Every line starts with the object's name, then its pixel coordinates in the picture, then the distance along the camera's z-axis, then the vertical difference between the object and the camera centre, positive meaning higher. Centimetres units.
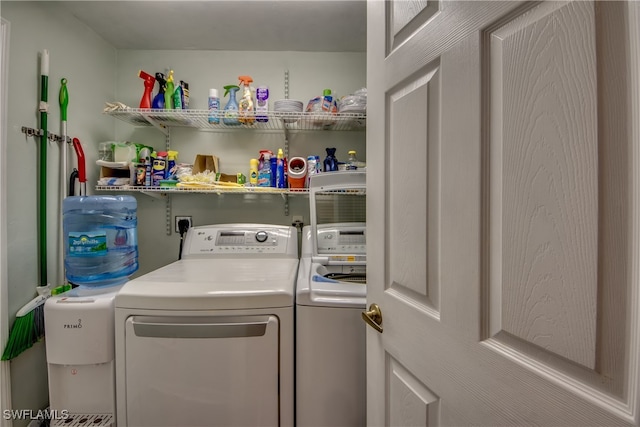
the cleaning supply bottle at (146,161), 192 +35
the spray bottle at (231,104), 191 +73
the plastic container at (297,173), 194 +26
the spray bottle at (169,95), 190 +79
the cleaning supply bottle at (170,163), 198 +34
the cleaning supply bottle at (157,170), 193 +28
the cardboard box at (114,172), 192 +27
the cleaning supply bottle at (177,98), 192 +77
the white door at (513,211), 34 +0
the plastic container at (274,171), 196 +28
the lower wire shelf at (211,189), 185 +15
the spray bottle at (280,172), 195 +27
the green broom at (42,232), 147 -11
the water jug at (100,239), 135 -14
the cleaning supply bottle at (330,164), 203 +34
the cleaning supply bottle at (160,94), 189 +79
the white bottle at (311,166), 198 +32
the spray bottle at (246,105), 183 +71
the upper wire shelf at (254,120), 184 +63
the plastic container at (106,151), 196 +43
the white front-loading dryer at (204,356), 114 -59
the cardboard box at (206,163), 207 +36
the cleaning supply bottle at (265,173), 195 +26
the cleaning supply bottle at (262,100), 186 +74
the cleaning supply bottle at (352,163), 196 +33
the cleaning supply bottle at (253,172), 200 +28
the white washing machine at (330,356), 114 -59
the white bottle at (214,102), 188 +73
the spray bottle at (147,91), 187 +81
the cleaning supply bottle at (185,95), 195 +81
